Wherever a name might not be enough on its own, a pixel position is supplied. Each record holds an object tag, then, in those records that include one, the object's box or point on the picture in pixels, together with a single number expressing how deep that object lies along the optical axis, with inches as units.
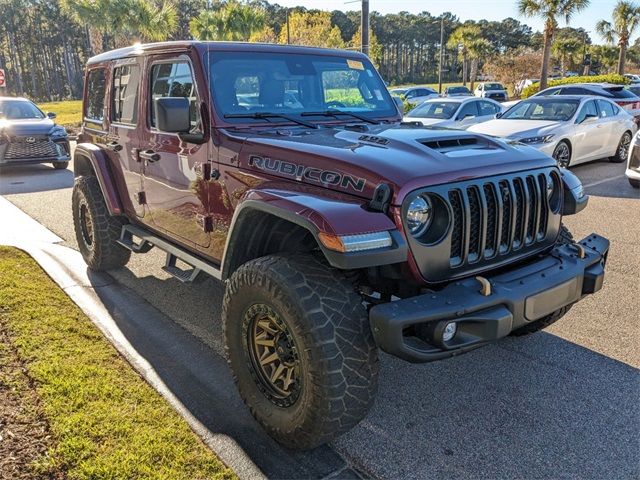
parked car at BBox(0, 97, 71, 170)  468.1
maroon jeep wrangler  98.6
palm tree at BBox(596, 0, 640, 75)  1748.3
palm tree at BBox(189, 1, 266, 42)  1205.7
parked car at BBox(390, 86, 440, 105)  1105.2
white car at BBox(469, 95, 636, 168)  393.1
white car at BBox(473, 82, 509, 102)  1203.7
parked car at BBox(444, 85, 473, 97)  1363.2
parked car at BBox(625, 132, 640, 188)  329.4
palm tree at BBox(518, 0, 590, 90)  1226.6
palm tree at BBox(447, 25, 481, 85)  2165.4
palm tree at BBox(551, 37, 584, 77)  2541.8
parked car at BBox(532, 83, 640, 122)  674.8
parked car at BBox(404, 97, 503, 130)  498.6
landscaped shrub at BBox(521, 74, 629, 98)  1250.6
